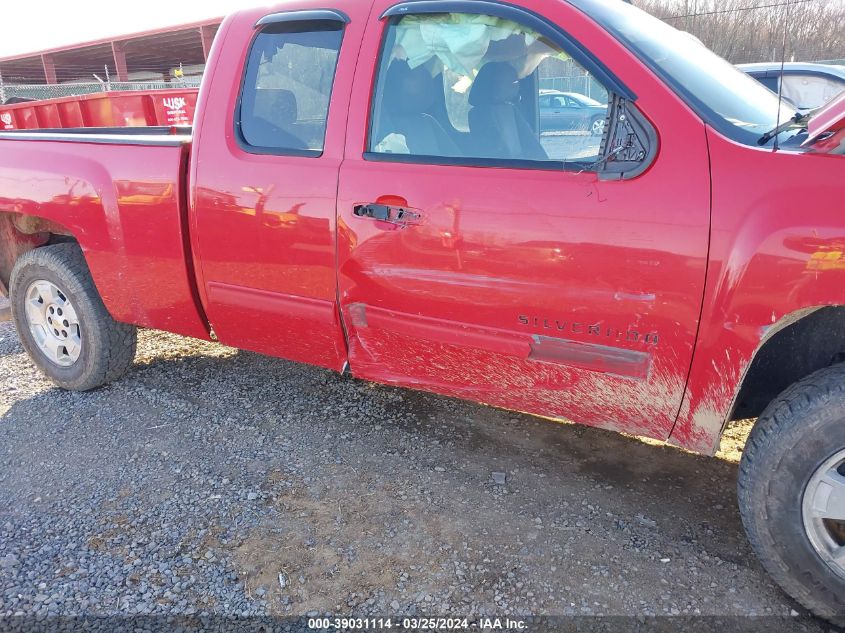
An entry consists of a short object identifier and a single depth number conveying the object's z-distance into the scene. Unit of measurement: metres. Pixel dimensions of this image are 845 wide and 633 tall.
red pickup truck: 2.11
